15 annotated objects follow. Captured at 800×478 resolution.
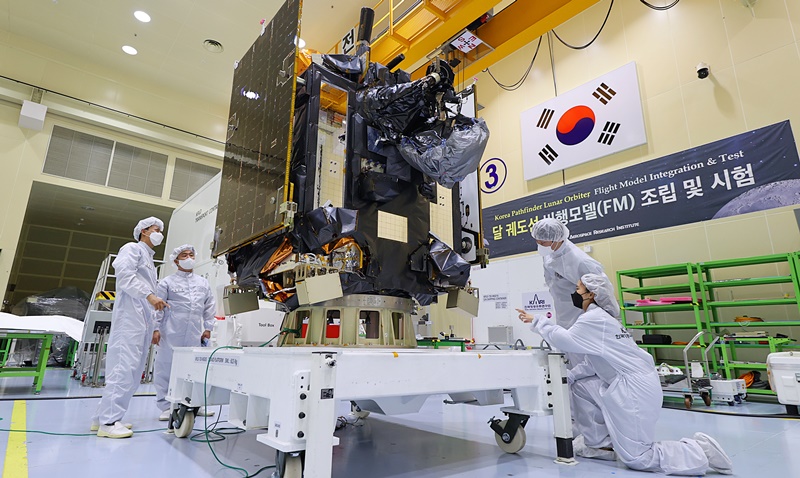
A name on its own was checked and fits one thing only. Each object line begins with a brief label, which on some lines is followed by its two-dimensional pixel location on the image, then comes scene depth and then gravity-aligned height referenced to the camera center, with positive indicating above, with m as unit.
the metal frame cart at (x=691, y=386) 4.43 -0.42
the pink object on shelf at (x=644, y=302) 5.74 +0.60
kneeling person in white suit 2.15 -0.28
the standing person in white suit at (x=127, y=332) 3.03 +0.08
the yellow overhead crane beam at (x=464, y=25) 5.59 +4.37
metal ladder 6.14 -0.05
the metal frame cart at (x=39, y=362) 5.32 -0.21
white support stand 1.50 -0.17
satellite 2.47 +0.98
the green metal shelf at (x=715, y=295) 4.89 +0.68
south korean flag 7.04 +3.90
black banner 5.48 +2.32
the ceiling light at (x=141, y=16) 8.65 +6.58
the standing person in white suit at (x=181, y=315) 3.74 +0.25
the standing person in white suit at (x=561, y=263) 3.08 +0.60
